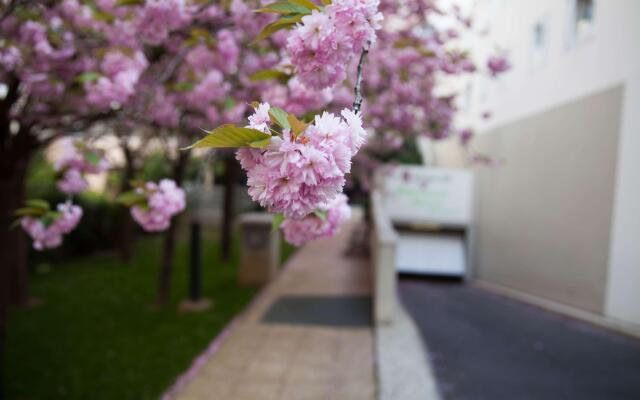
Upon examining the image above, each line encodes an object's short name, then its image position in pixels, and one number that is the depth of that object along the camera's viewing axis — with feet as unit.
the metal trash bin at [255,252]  24.67
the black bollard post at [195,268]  19.99
